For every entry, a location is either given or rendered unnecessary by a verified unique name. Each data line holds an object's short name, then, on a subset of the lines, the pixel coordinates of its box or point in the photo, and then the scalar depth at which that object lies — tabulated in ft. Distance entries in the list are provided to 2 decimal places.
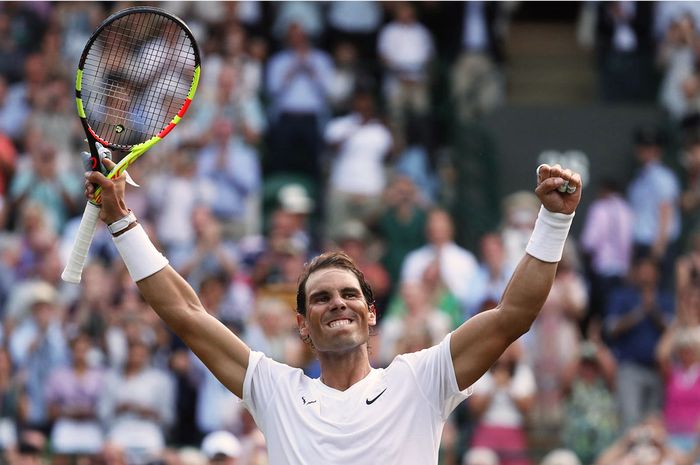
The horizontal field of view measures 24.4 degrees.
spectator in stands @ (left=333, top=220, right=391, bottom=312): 44.04
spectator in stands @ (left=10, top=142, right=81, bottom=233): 47.39
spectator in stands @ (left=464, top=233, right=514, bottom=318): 43.01
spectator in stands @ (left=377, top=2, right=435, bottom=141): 54.39
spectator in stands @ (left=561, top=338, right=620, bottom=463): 39.58
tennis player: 18.66
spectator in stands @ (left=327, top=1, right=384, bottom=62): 56.13
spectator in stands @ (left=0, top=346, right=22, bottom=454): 40.16
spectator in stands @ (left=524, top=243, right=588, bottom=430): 40.91
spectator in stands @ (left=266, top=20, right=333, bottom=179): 52.16
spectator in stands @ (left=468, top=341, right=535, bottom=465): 38.88
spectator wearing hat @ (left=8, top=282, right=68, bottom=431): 40.52
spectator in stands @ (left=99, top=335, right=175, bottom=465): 39.50
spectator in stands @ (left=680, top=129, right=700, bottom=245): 48.49
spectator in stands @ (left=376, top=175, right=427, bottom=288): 46.75
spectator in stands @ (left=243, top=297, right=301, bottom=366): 40.06
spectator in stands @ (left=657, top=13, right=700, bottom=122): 53.26
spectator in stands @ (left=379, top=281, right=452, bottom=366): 38.24
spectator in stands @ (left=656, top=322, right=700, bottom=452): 39.40
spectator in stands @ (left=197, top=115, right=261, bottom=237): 48.49
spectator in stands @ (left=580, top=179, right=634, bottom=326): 47.09
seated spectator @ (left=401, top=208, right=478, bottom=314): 44.09
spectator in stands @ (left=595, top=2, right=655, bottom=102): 55.42
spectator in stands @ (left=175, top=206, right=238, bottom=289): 43.84
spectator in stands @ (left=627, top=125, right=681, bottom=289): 47.55
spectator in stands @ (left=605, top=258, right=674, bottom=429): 41.37
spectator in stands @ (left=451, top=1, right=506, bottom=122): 55.11
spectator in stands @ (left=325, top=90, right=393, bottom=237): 49.78
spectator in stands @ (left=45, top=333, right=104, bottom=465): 39.60
